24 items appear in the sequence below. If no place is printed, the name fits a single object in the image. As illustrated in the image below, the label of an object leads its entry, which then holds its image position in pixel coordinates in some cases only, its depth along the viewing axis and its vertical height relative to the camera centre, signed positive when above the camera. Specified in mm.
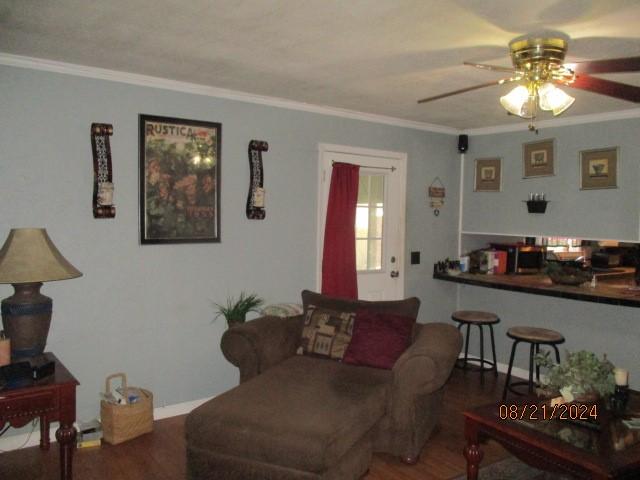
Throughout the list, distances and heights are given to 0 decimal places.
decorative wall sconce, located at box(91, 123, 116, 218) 3238 +354
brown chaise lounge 2328 -903
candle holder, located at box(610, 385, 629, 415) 2566 -828
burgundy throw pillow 3223 -703
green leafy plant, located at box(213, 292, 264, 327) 3682 -600
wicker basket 3186 -1216
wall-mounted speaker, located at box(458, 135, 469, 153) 5211 +896
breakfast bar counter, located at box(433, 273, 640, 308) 3764 -450
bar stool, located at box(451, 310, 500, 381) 4344 -770
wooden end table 2436 -891
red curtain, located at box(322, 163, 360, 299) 4367 -62
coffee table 2107 -923
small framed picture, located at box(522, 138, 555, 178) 4613 +672
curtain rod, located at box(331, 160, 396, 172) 4620 +563
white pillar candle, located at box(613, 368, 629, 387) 2561 -714
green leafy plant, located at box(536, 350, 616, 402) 2557 -729
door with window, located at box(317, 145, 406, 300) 4660 +60
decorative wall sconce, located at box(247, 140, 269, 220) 3891 +353
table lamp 2590 -304
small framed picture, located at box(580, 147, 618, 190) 4199 +539
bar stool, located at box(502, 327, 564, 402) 3717 -771
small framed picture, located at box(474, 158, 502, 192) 5027 +558
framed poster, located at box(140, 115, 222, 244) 3457 +313
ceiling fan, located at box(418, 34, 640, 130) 2240 +689
